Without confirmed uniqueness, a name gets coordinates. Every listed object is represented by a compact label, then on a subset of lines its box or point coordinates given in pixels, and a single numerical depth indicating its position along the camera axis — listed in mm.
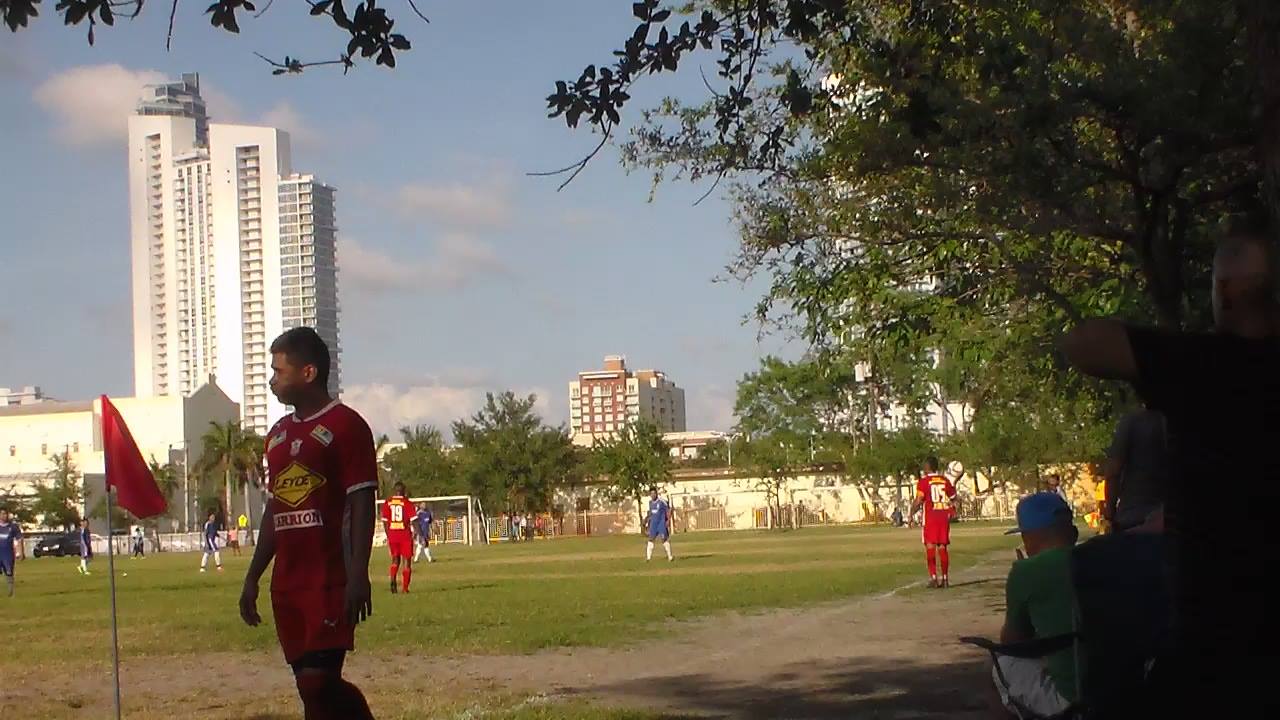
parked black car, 99688
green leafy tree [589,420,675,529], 92312
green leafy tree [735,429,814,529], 89500
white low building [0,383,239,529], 135375
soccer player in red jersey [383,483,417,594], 28398
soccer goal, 90875
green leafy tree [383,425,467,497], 104875
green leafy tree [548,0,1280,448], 10523
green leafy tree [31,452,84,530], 112812
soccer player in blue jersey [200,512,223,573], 49844
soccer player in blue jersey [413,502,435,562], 49844
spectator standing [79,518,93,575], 48306
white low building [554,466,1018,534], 92312
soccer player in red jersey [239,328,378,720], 6496
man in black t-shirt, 3141
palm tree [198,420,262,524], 123312
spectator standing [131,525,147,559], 94500
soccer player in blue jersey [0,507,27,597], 37781
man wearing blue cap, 4320
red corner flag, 11422
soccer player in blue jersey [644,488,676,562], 41469
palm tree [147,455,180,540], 117750
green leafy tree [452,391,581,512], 99688
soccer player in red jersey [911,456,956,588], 23625
